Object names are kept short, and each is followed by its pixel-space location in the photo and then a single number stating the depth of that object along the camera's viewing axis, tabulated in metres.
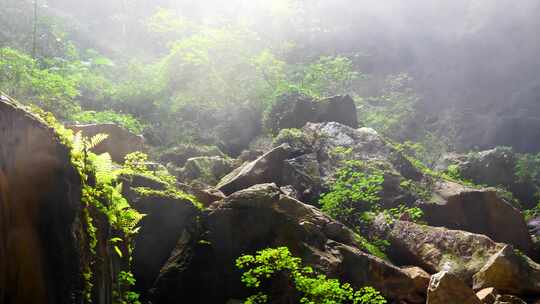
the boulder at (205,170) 12.06
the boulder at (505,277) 9.05
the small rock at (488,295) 8.42
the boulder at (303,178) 11.67
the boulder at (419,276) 8.77
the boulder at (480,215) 11.68
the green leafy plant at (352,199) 10.69
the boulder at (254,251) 8.18
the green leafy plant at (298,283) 6.83
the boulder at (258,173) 10.83
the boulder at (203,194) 9.63
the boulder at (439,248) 9.52
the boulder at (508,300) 8.29
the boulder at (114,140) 9.86
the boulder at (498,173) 16.59
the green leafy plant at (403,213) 10.77
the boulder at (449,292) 8.00
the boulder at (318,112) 16.03
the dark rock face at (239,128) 18.23
